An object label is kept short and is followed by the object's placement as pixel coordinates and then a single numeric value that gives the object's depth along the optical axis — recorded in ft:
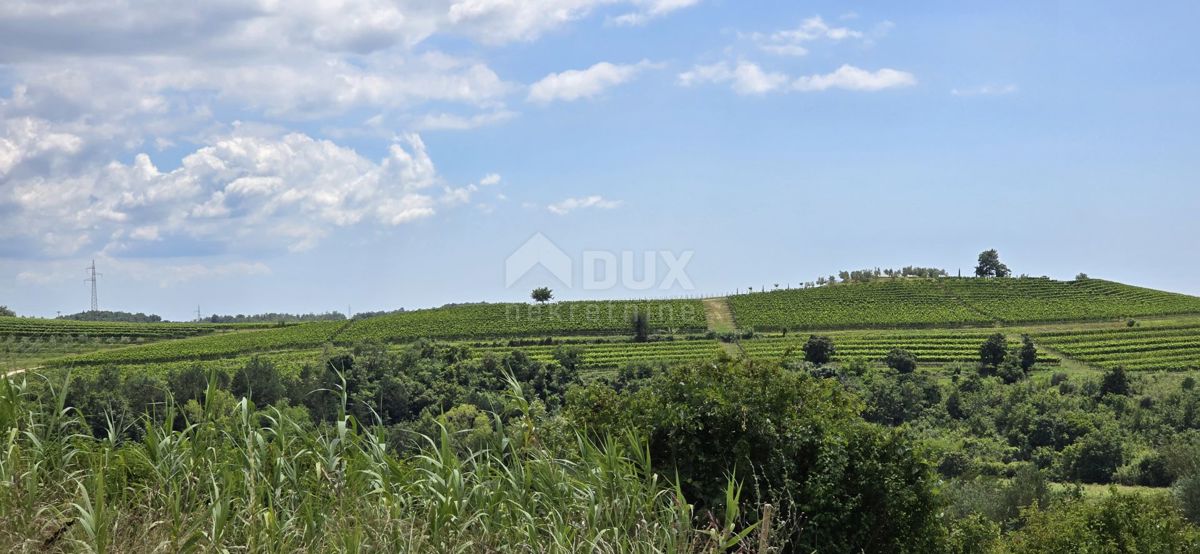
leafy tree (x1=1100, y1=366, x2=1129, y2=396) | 197.26
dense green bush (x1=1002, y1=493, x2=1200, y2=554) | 75.97
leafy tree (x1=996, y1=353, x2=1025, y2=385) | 219.41
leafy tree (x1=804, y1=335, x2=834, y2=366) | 239.30
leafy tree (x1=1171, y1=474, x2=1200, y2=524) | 116.47
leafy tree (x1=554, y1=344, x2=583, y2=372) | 227.20
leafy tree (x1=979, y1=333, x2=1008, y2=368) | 231.91
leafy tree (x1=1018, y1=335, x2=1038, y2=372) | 229.86
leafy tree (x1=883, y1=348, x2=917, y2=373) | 224.74
